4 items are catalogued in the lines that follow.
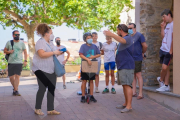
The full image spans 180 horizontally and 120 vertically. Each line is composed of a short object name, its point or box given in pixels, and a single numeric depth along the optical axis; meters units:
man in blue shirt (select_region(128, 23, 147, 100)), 6.79
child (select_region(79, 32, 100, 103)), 6.57
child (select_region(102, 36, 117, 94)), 8.10
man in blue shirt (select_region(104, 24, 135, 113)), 5.47
